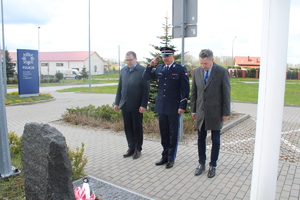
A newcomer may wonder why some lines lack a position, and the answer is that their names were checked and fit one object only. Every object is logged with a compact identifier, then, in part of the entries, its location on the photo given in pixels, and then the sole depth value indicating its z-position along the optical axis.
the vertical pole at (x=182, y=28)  5.84
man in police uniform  4.61
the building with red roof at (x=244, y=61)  75.66
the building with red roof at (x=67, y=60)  70.12
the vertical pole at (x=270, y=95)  2.02
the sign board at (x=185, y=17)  5.81
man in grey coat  4.14
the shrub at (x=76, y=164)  4.13
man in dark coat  5.15
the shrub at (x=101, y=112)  8.44
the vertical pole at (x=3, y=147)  4.12
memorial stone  2.66
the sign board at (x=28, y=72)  17.03
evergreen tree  8.19
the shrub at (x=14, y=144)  5.25
